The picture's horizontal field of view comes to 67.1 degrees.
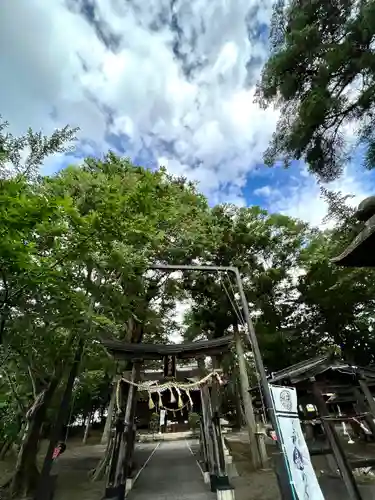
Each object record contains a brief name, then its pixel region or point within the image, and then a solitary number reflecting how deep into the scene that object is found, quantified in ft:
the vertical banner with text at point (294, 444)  15.85
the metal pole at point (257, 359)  15.78
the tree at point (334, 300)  43.14
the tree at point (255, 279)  48.03
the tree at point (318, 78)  18.03
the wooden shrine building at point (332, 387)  21.90
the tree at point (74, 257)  16.55
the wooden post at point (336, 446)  20.58
